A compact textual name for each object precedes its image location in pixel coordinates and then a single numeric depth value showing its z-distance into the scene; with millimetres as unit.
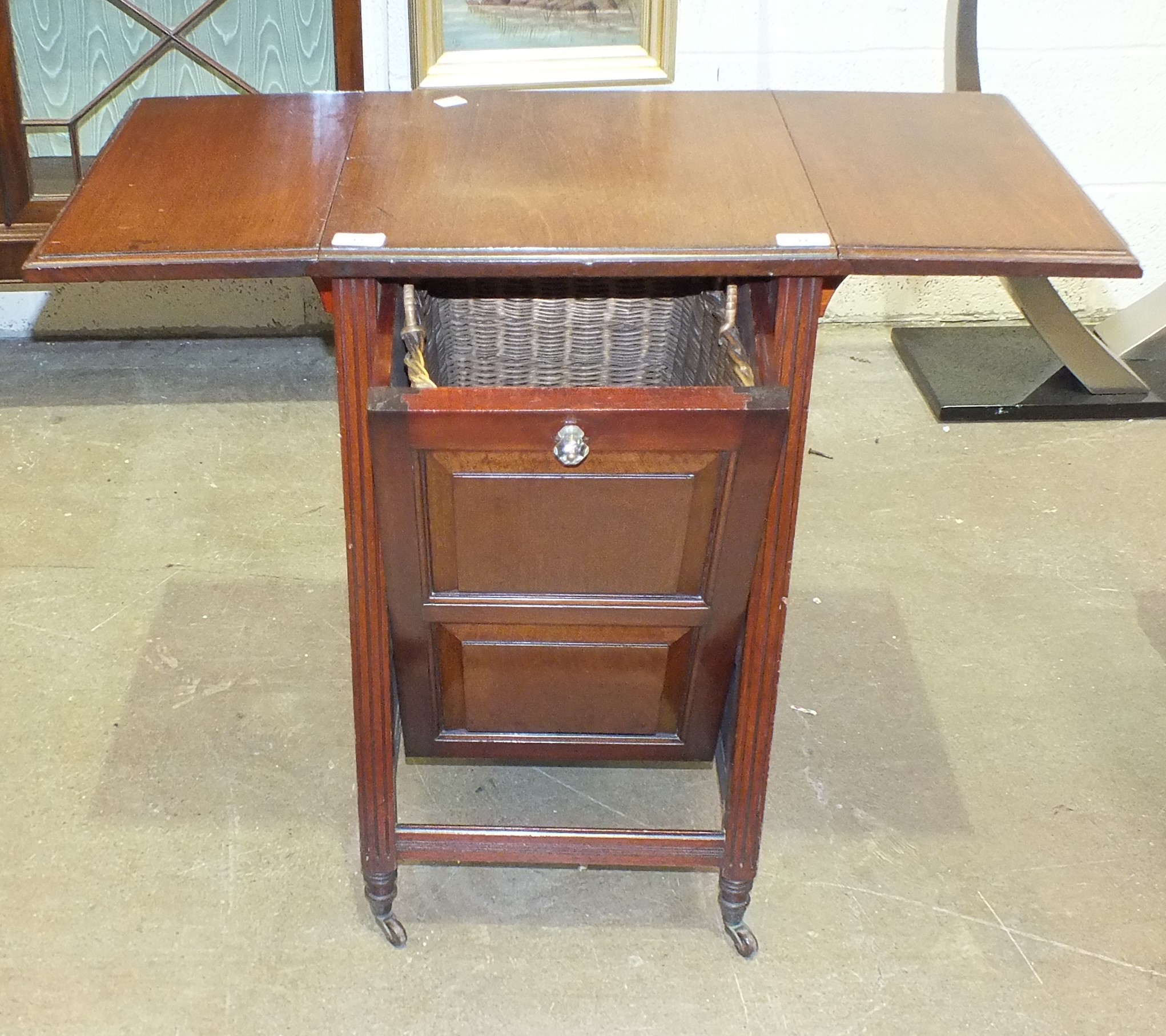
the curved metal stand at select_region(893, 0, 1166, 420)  2697
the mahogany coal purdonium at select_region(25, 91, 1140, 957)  1244
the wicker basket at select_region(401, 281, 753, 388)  1739
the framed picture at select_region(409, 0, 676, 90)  2523
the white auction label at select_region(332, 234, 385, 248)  1251
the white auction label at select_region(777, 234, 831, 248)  1259
